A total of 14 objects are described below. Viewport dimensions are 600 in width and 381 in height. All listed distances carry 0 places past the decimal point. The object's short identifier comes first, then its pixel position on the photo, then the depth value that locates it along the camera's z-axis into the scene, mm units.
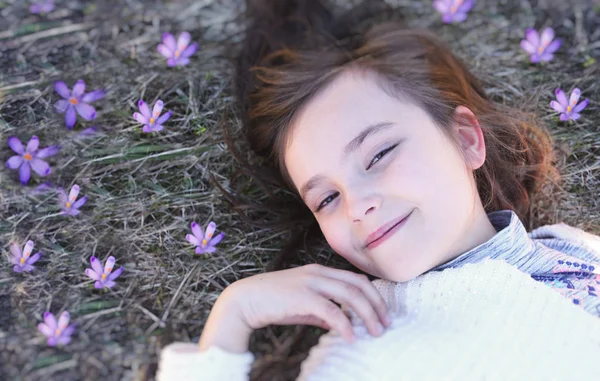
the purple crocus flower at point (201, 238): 2043
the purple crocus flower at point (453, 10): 2625
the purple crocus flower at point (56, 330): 1875
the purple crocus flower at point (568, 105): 2299
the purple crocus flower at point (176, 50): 2381
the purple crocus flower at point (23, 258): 1965
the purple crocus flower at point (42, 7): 2557
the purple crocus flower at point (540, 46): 2471
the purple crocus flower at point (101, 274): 1959
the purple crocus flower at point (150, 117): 2182
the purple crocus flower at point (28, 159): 2061
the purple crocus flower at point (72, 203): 2064
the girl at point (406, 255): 1535
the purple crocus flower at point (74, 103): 2182
